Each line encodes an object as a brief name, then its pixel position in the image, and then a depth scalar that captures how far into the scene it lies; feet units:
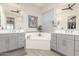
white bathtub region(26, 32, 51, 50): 5.78
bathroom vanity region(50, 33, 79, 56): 4.30
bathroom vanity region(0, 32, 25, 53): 4.83
